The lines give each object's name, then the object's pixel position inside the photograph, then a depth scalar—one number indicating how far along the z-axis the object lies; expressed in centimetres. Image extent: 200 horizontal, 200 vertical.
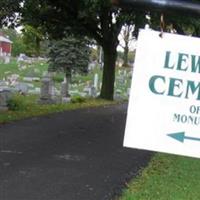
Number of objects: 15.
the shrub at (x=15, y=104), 2006
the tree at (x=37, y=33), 2922
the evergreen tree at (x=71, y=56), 4053
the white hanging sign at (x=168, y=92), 302
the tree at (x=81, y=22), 2259
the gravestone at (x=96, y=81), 3918
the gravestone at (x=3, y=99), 1950
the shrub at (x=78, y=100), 2748
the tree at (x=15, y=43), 11162
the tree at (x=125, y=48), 6769
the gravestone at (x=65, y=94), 2750
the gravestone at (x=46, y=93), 2553
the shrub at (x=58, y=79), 4444
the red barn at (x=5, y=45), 10638
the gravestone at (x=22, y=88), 3142
